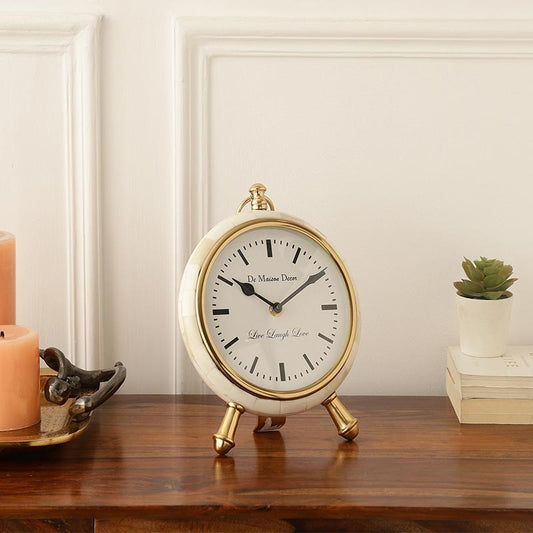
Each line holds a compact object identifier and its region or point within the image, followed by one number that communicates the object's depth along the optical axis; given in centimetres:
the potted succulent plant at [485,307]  135
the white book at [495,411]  132
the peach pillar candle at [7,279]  131
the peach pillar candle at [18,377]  124
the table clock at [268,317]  125
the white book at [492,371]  132
